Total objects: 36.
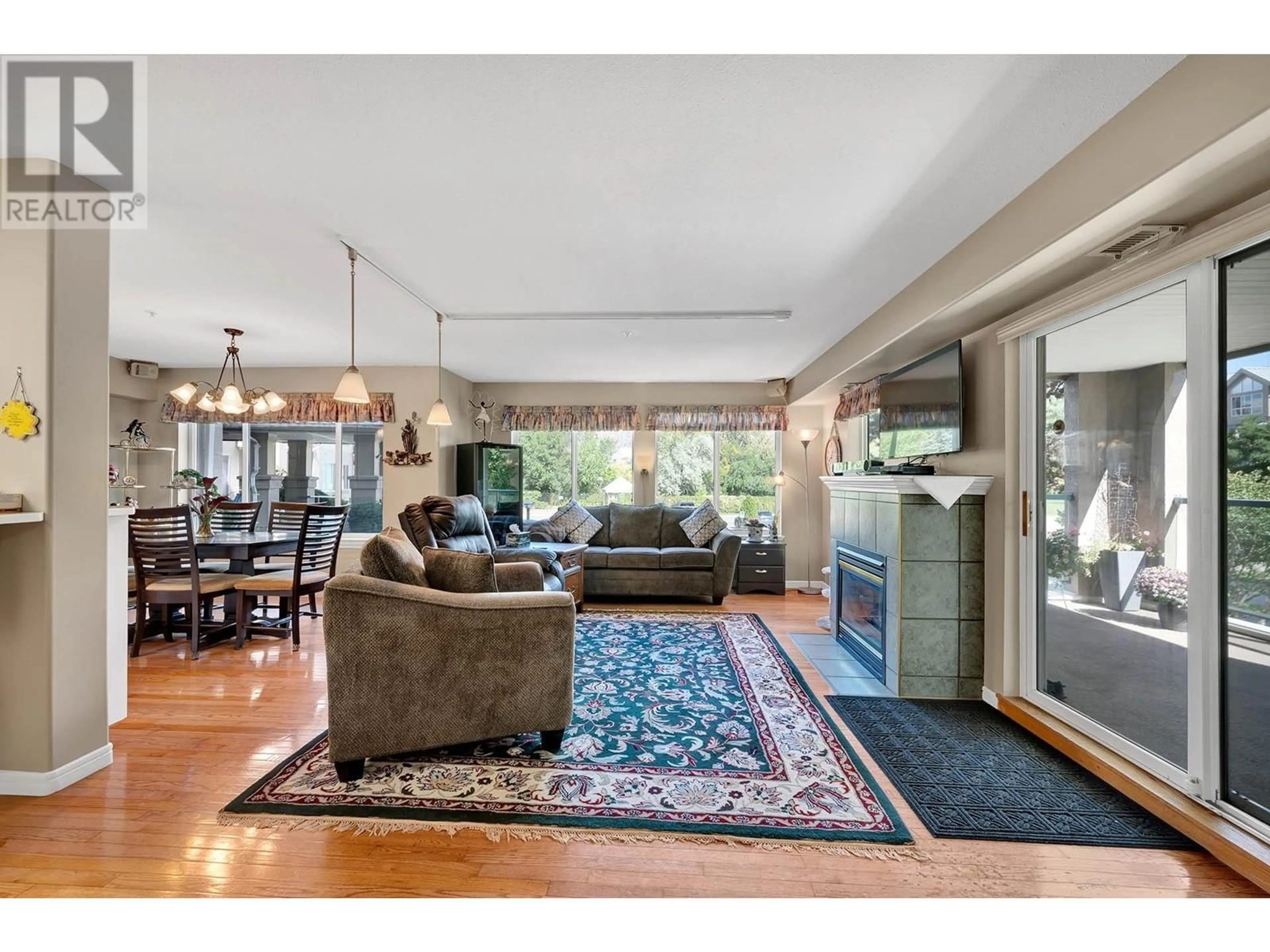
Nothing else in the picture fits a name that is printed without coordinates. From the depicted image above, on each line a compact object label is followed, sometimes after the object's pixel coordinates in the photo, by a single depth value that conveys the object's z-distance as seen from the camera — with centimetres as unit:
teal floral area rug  191
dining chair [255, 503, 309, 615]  464
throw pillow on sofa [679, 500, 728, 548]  596
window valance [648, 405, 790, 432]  659
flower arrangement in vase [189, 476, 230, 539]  434
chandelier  405
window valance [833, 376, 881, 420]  482
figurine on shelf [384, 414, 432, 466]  590
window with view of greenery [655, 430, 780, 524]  680
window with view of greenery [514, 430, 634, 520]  690
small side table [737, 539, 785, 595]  607
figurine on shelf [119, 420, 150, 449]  583
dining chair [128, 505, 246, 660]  369
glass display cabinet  595
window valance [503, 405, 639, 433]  670
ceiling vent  189
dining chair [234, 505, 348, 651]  402
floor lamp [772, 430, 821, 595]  641
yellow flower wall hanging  206
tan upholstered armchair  211
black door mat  192
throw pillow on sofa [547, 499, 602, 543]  617
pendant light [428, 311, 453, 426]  429
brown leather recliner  385
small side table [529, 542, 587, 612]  498
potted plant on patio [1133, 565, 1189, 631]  209
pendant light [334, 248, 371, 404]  322
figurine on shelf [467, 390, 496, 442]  652
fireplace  351
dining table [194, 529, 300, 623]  388
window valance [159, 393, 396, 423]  602
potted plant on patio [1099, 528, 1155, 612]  230
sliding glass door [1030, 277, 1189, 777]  213
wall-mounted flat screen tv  329
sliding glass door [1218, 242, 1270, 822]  177
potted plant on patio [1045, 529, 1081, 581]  266
